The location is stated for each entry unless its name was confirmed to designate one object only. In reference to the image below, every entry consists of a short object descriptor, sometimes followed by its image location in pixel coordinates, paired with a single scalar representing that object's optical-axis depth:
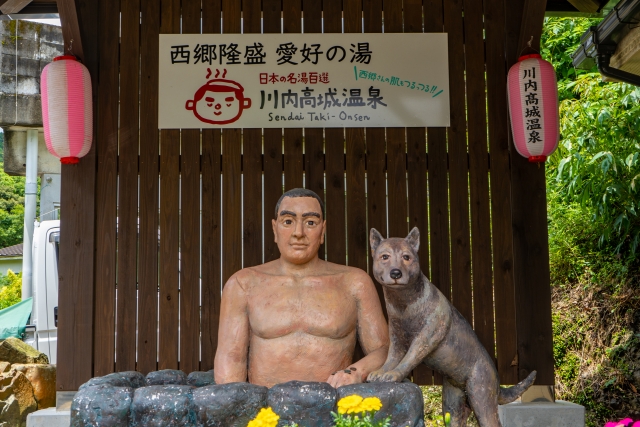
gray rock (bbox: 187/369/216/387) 4.31
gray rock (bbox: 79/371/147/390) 3.66
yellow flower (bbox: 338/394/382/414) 2.65
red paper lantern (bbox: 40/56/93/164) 5.04
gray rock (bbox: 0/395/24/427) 6.75
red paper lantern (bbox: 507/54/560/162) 5.06
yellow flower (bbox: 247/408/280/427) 2.56
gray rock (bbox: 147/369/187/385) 4.15
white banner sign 5.55
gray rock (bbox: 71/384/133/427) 3.21
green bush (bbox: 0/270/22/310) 16.00
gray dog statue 4.08
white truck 8.60
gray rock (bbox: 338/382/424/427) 3.23
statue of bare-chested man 4.15
